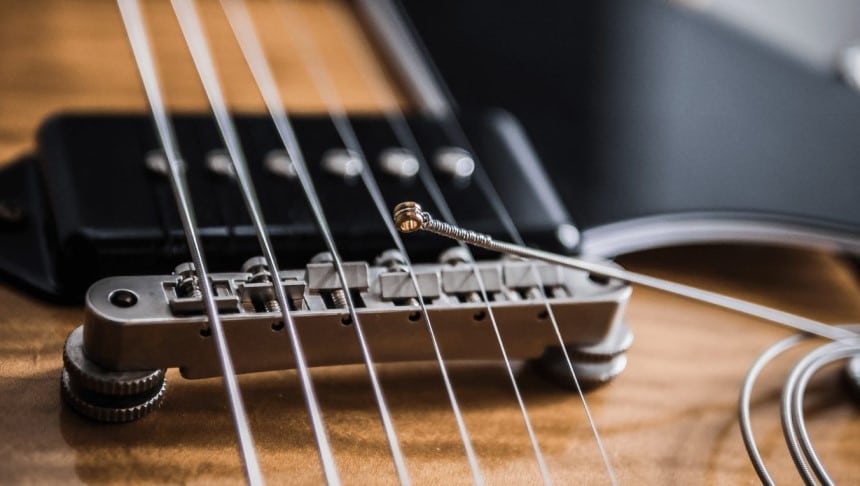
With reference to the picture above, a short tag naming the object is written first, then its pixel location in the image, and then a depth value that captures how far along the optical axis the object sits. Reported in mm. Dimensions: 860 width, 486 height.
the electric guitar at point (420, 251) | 333
